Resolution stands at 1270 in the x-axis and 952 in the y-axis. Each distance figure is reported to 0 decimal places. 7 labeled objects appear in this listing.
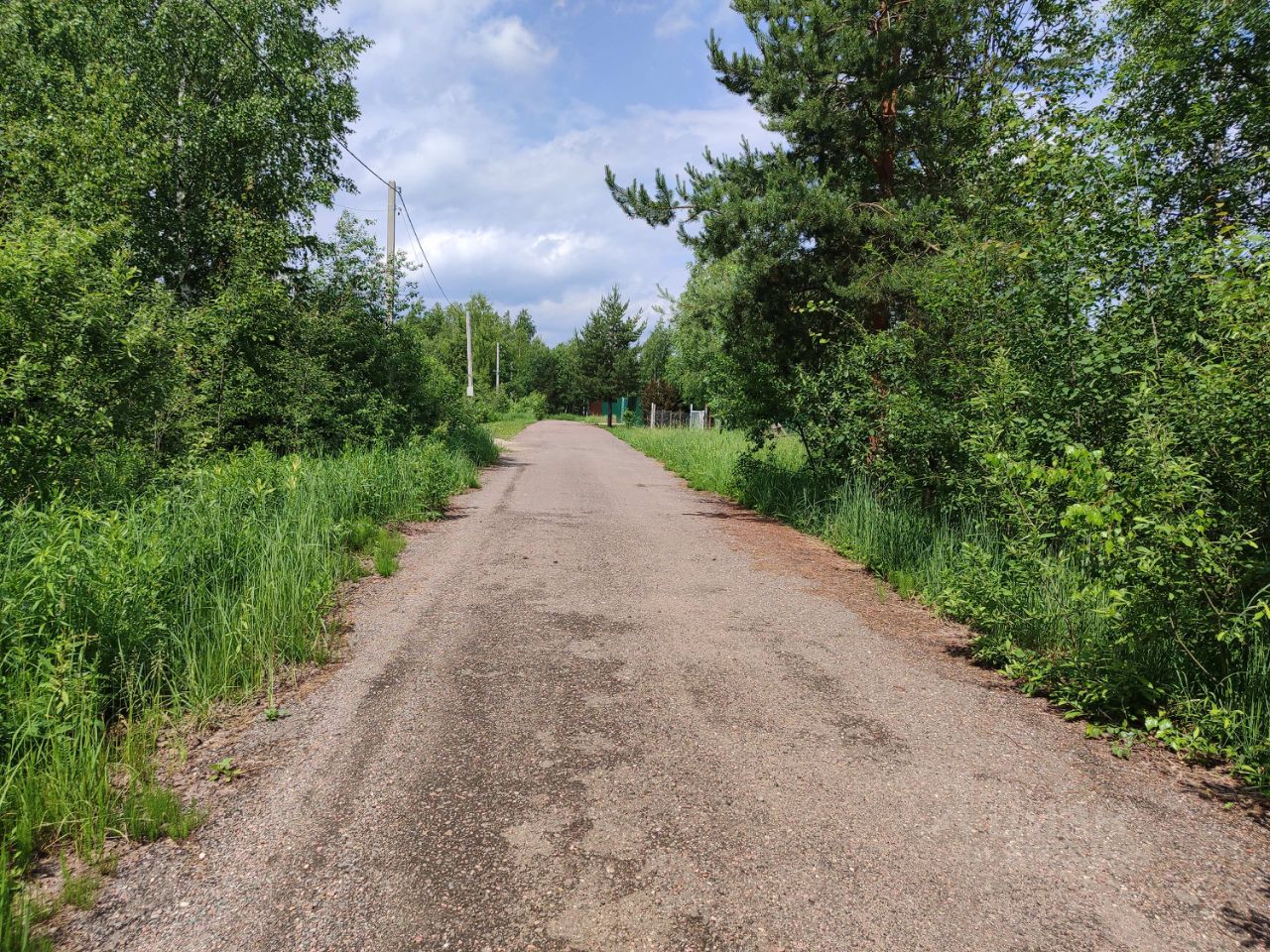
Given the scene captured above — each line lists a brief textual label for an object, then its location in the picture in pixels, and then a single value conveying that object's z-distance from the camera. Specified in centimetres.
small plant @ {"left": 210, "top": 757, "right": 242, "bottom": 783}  303
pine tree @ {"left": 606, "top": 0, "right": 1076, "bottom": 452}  806
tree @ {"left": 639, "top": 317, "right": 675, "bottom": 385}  5331
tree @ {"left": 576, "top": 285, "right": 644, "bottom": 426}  5569
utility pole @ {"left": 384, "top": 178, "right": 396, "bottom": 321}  1297
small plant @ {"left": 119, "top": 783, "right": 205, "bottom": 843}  261
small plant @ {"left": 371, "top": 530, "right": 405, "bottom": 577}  649
